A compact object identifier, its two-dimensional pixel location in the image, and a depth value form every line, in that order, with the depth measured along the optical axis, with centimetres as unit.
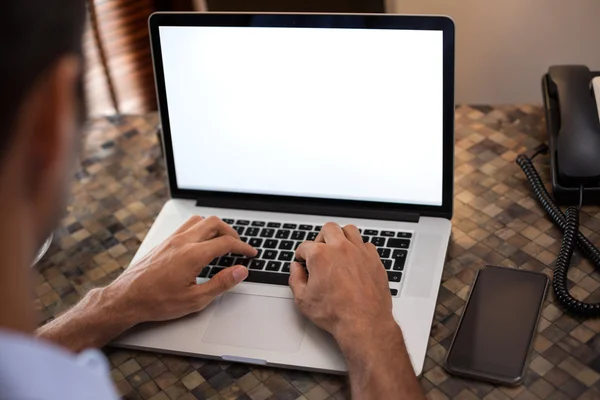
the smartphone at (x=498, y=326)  94
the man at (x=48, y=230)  59
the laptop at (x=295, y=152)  104
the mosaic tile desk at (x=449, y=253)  95
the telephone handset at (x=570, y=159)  108
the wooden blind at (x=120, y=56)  220
